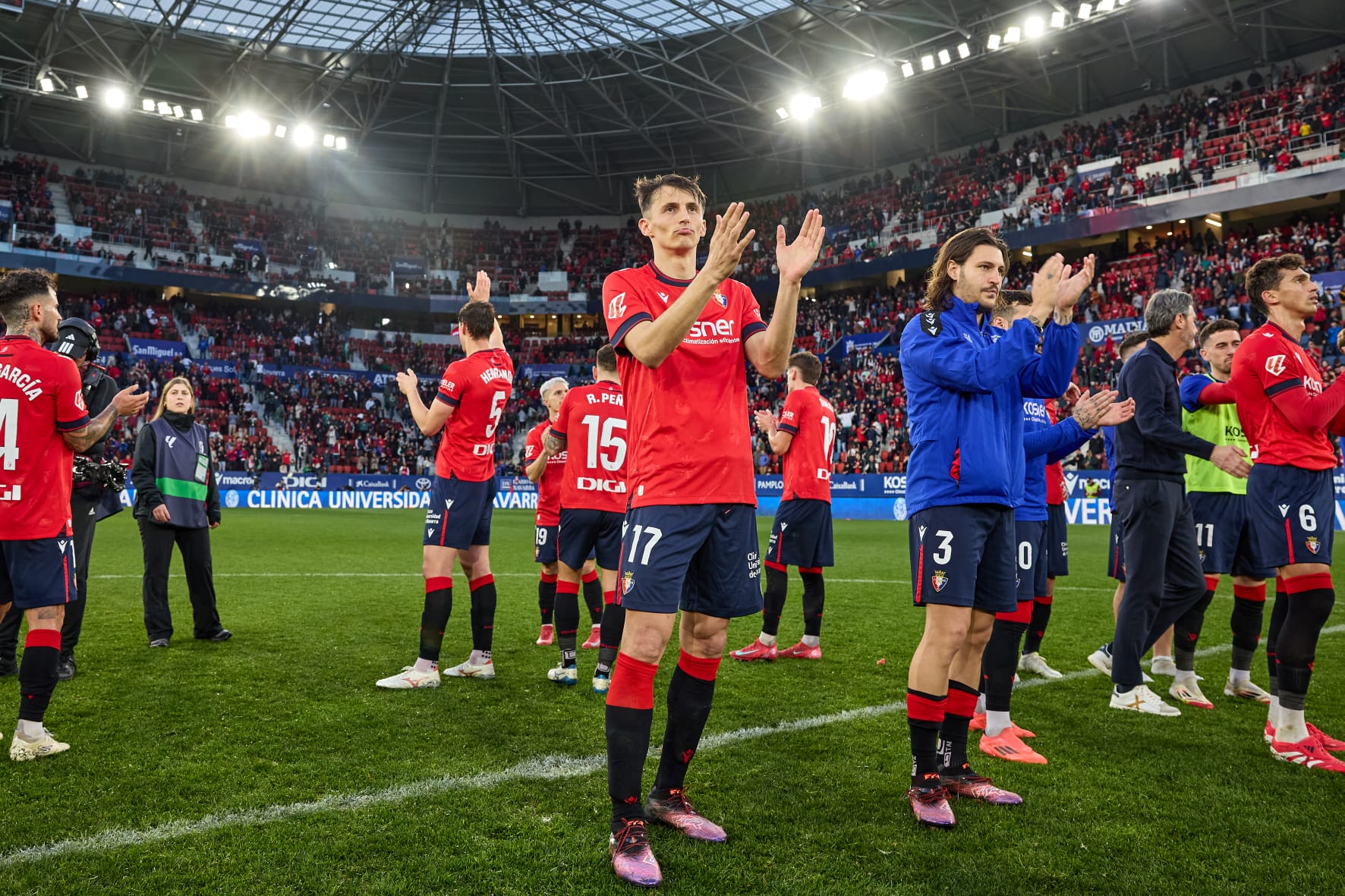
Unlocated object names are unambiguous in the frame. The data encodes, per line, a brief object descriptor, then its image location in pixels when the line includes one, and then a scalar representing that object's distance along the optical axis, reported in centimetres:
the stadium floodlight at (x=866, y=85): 3109
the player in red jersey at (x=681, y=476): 314
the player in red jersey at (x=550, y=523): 723
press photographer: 551
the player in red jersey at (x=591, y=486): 615
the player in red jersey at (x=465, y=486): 580
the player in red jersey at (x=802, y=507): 693
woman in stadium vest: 694
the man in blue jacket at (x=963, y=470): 352
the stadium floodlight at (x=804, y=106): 3334
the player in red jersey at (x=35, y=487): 419
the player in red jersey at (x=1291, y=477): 439
